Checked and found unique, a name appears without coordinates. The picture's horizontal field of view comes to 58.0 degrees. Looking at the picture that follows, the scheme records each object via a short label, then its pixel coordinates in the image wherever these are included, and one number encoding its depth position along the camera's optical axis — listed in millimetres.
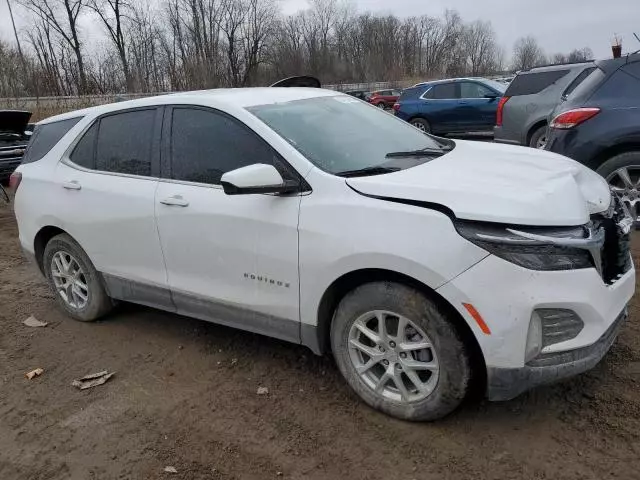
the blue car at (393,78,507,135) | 14711
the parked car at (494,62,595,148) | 9867
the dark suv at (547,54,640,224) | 5527
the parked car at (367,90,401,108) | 32062
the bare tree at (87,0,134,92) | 49188
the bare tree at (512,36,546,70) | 100694
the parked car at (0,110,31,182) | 10877
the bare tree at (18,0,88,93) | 49312
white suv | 2572
